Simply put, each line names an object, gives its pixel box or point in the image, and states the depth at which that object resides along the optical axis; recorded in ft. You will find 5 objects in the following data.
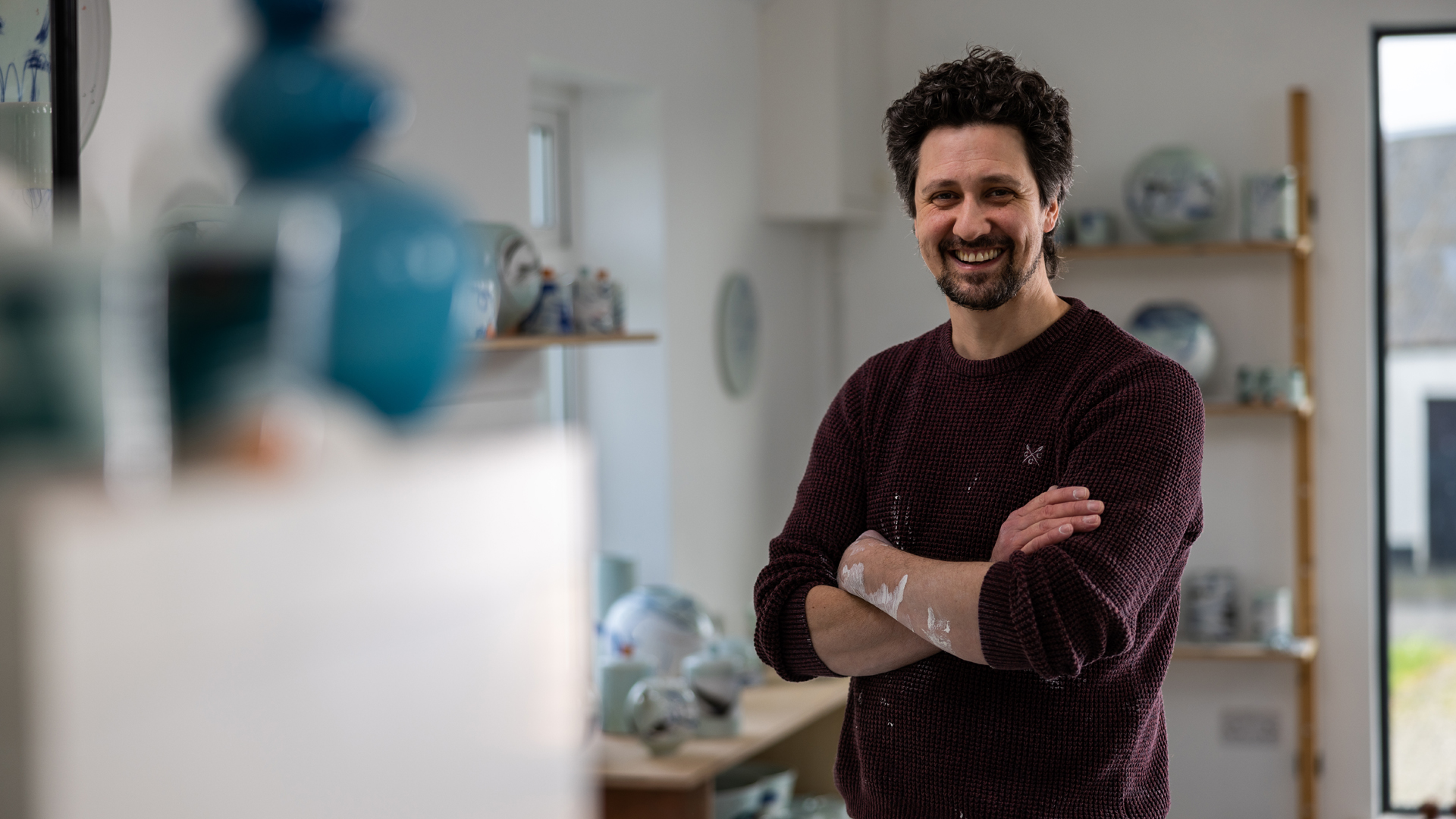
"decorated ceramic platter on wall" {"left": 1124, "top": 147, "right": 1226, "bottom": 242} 13.16
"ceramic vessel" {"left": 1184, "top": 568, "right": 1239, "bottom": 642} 13.15
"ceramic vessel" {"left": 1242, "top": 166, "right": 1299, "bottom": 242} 12.85
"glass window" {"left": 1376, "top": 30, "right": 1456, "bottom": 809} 13.55
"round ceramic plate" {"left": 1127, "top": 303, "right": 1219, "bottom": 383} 13.20
